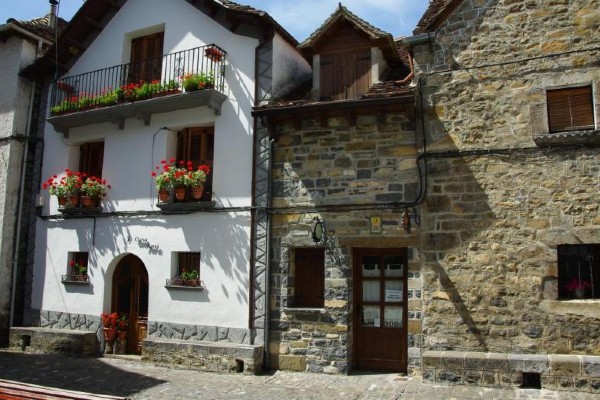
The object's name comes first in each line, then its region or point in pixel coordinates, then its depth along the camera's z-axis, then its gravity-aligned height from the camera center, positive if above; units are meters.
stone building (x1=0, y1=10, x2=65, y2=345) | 12.44 +3.19
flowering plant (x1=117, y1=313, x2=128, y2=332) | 11.35 -0.85
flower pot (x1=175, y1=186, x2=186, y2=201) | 10.52 +1.83
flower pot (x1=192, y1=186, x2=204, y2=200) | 10.38 +1.83
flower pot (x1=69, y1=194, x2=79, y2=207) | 11.98 +1.86
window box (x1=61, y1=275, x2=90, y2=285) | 11.78 +0.07
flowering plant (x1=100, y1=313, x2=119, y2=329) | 11.27 -0.79
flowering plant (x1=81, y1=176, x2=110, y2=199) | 11.65 +2.11
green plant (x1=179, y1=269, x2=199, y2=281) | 10.55 +0.19
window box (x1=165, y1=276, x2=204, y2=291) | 10.40 +0.00
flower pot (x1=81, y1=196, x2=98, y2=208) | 11.70 +1.80
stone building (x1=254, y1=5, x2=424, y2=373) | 9.17 +1.36
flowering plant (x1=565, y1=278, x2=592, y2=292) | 8.09 +0.09
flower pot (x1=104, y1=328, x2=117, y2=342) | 11.21 -1.08
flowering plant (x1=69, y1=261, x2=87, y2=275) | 11.98 +0.33
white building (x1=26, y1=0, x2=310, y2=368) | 10.25 +2.67
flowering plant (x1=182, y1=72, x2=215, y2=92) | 10.43 +3.98
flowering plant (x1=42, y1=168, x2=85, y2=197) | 11.91 +2.20
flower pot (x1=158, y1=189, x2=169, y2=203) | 10.72 +1.80
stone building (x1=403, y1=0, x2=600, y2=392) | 8.02 +1.51
